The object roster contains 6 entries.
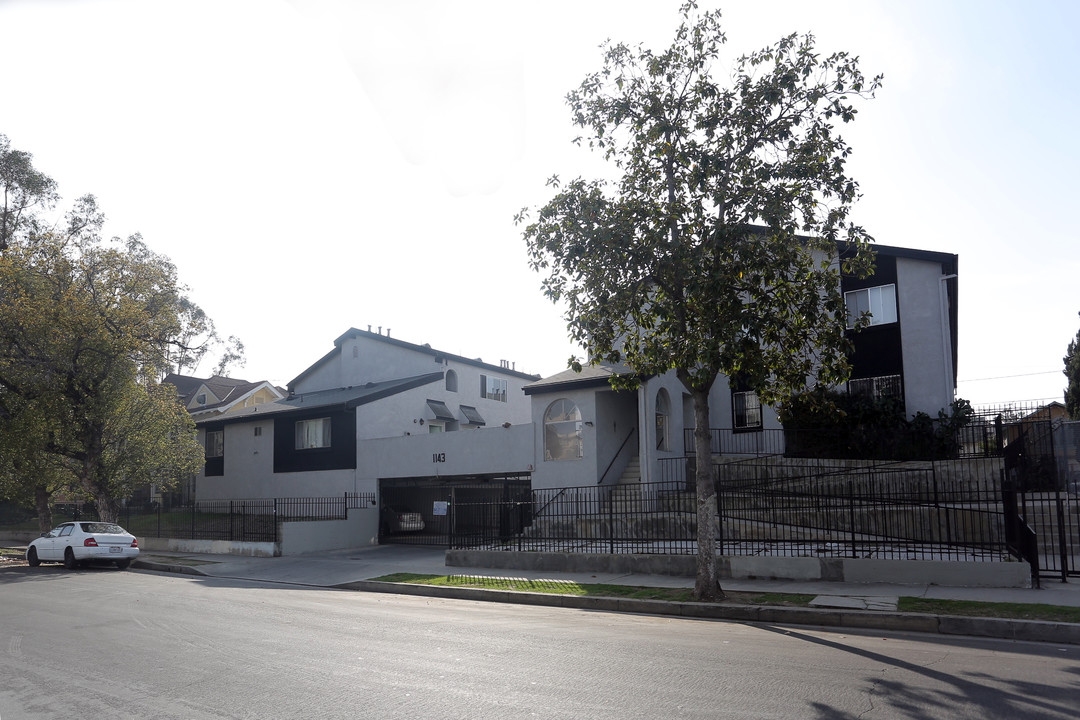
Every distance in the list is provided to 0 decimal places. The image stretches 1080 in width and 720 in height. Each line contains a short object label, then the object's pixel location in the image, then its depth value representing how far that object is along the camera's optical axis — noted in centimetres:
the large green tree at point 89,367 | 2638
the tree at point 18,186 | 3828
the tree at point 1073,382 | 3709
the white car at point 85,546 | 2281
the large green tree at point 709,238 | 1257
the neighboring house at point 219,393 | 4778
